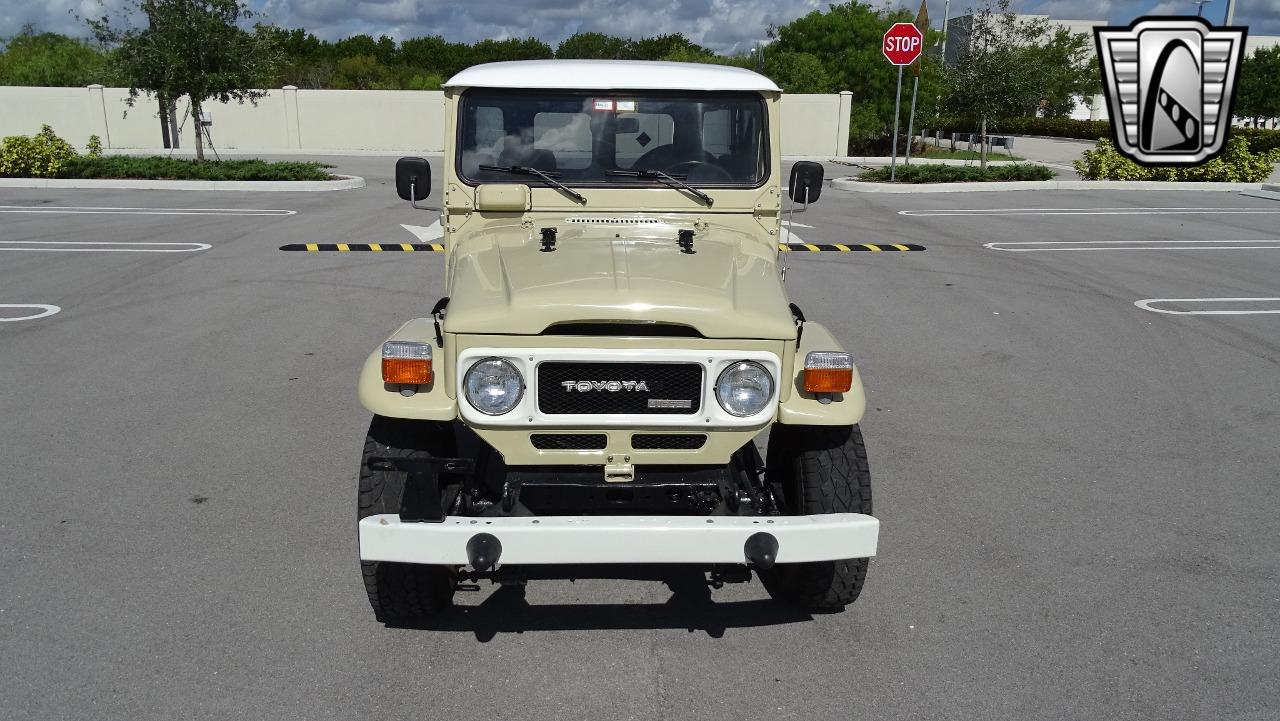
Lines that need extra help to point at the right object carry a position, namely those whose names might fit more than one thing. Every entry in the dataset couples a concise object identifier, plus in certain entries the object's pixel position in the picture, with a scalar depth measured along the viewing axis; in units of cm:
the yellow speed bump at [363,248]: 1221
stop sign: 2212
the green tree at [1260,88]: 4662
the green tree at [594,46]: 6715
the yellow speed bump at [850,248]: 1291
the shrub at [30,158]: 1994
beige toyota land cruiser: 314
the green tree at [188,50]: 2014
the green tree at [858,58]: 3331
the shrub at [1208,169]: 2161
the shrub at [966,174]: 2150
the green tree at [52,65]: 3903
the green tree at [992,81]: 2225
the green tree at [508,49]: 6875
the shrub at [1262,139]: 3284
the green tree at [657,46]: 6450
